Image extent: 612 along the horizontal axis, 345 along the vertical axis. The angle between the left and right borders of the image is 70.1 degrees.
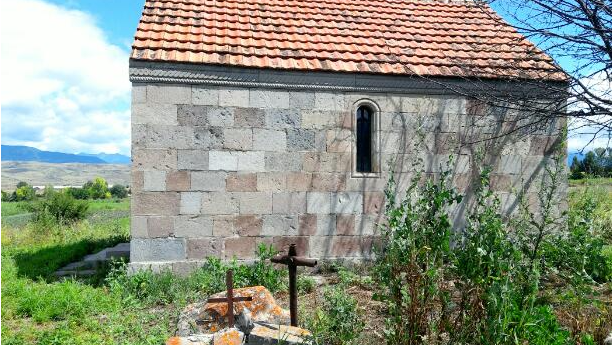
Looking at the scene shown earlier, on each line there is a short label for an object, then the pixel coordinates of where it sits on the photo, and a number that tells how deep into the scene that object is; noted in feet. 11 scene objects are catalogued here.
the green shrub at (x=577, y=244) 11.88
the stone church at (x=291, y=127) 20.97
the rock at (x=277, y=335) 11.22
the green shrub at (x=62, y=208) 42.75
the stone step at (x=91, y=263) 23.39
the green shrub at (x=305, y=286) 19.65
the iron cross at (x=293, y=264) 13.42
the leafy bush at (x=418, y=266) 10.48
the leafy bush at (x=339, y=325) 10.99
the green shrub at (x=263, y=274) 19.47
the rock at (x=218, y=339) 11.00
